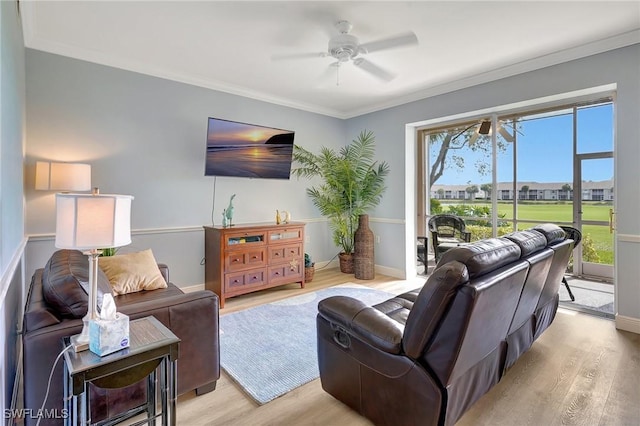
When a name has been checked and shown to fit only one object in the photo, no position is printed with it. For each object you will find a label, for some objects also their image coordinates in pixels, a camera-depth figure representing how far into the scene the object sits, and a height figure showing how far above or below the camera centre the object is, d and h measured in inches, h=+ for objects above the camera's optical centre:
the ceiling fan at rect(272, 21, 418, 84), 96.2 +54.6
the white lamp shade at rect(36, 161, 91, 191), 107.3 +12.2
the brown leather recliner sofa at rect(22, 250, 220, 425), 55.8 -23.9
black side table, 49.4 -26.1
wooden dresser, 145.2 -21.7
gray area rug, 85.4 -44.1
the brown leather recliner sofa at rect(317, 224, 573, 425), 54.5 -24.5
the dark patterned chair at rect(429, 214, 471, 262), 185.0 -11.3
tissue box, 51.7 -20.4
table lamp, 51.2 -2.1
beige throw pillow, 101.7 -19.9
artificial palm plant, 198.4 +19.5
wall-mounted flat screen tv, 150.8 +32.0
